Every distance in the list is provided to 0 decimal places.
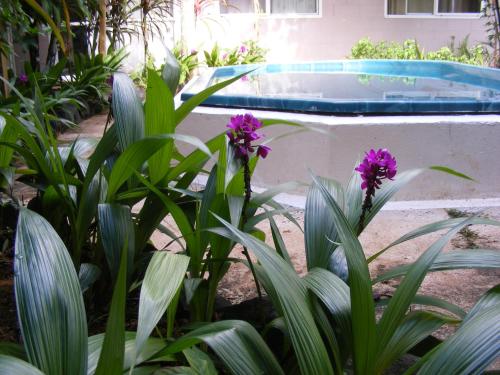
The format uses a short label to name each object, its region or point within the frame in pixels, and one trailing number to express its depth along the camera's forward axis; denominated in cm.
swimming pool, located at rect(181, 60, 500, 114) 350
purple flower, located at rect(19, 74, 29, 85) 375
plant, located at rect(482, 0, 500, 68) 703
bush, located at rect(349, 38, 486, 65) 895
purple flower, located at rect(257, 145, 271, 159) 130
